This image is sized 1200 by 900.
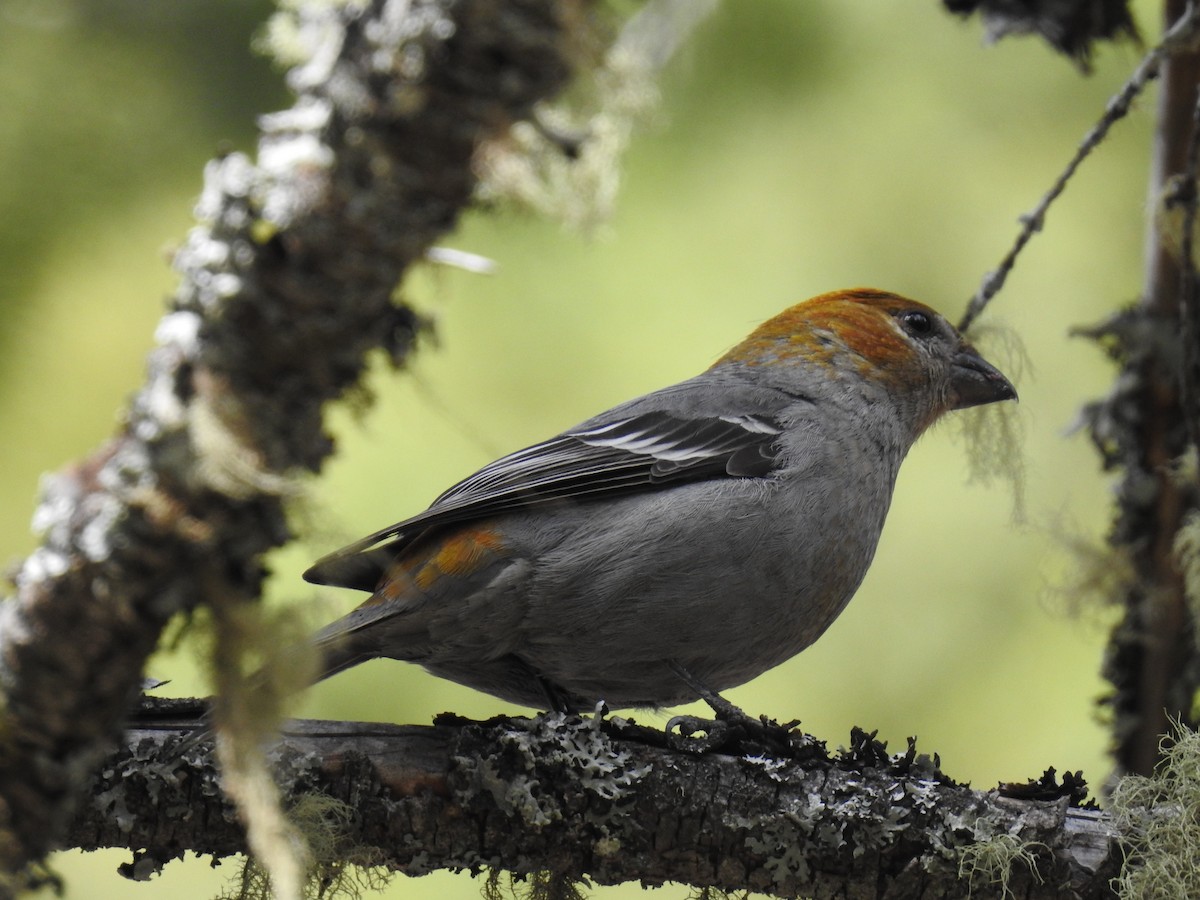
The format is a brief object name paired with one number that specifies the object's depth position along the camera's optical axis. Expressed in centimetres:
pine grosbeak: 681
